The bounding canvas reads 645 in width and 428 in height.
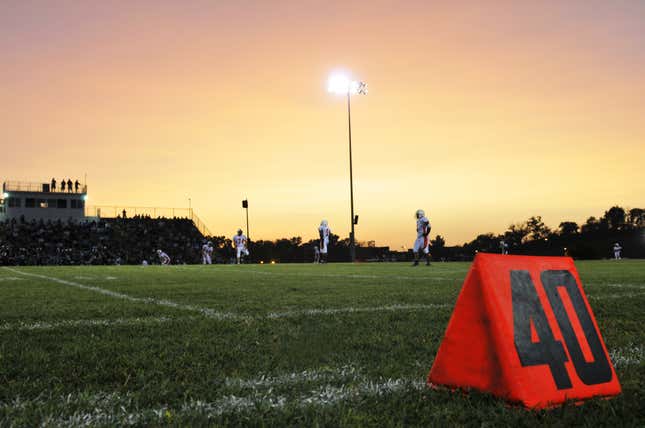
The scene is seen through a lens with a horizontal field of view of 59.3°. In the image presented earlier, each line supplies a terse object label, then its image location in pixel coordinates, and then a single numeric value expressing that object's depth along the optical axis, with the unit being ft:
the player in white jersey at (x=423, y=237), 59.98
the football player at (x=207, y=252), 111.32
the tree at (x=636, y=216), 281.74
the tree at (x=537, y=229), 284.61
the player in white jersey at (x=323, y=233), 84.94
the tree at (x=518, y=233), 291.52
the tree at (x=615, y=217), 295.69
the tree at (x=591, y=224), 282.97
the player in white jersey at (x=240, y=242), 95.08
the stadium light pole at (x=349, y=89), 103.50
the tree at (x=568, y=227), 279.63
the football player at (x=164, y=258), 113.60
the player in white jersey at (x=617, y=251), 130.82
